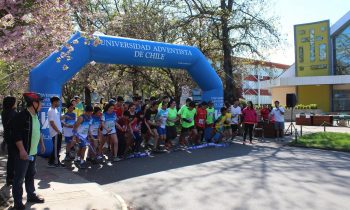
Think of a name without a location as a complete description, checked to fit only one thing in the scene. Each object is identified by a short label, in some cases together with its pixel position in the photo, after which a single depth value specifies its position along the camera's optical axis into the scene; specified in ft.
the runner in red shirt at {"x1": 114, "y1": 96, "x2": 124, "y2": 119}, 42.32
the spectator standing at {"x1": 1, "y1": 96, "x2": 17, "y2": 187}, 20.43
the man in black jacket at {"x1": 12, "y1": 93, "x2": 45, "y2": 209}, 19.84
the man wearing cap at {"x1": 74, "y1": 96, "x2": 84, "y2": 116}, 49.88
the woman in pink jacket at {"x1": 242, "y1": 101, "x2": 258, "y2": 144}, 52.49
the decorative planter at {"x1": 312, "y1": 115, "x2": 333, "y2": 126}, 98.11
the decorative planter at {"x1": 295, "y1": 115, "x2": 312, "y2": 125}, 101.09
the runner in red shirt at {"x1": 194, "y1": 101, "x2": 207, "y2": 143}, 50.08
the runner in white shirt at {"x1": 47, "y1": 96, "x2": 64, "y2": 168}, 33.42
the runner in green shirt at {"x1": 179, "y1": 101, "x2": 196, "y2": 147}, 47.96
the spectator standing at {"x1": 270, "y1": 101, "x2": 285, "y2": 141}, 59.67
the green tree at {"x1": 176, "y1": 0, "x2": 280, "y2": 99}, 74.43
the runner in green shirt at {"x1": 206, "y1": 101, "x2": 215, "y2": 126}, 51.47
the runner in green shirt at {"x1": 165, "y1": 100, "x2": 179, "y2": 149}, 45.68
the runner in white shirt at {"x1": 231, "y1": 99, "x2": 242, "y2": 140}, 54.60
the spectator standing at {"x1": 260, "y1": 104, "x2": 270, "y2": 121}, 63.82
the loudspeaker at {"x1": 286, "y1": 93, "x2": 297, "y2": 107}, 59.47
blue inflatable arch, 38.47
